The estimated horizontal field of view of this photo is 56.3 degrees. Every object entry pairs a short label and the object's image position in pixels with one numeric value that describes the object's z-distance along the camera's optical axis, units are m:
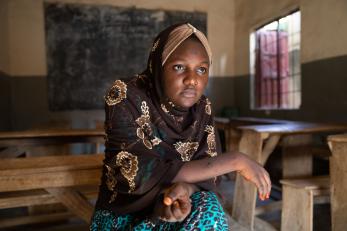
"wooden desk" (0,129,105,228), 1.66
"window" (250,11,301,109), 5.79
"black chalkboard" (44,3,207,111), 6.09
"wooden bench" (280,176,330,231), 2.19
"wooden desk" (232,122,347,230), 2.58
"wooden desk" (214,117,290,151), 4.15
